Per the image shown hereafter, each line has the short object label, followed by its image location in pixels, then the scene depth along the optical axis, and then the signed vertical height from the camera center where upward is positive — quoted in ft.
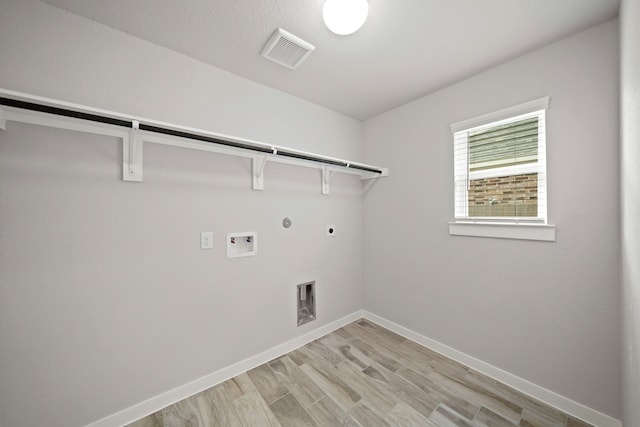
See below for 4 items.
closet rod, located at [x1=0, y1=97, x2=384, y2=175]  3.21 +1.52
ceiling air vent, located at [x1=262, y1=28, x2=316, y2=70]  4.80 +3.68
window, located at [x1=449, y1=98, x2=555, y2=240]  5.33 +1.05
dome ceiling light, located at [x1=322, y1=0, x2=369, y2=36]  3.81 +3.41
